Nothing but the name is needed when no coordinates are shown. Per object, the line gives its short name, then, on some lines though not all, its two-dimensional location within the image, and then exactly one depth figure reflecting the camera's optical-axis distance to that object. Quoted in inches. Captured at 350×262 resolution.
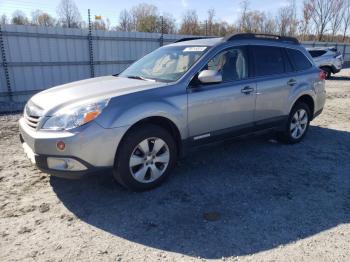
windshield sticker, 176.4
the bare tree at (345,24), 1777.8
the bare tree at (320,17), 1702.8
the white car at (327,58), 691.4
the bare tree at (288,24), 1545.3
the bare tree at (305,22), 1635.1
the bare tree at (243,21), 1359.1
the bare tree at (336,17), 1713.3
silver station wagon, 134.8
